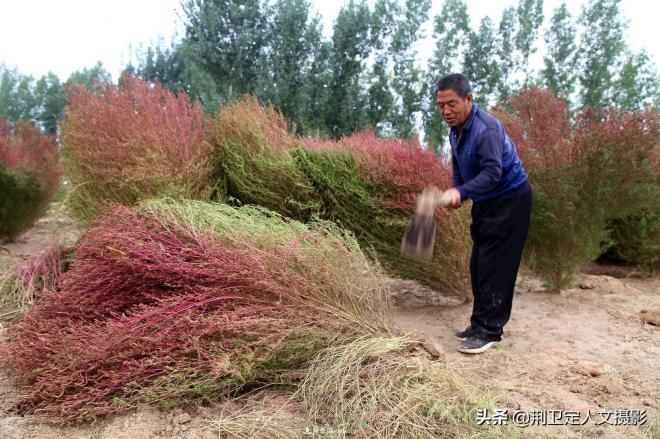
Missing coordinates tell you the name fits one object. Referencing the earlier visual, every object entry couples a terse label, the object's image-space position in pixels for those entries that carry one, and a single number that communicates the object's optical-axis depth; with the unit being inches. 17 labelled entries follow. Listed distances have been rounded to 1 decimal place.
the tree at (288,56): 746.8
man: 129.7
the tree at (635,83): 717.9
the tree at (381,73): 780.6
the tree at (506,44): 810.2
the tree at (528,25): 805.2
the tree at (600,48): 758.5
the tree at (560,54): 781.9
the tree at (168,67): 940.6
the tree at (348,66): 765.3
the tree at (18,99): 1338.6
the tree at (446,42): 786.8
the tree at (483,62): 800.3
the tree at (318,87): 761.6
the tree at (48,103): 1286.9
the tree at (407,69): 788.0
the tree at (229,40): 772.6
